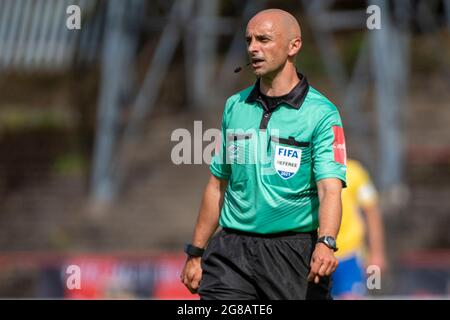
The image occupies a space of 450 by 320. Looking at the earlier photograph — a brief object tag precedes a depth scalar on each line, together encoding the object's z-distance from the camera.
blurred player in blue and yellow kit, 17.17
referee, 10.71
